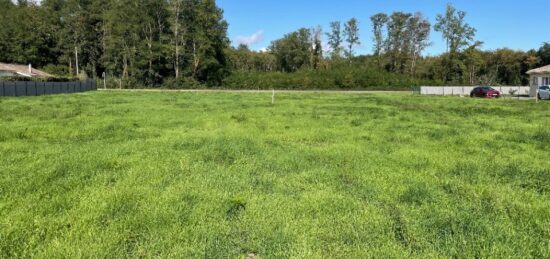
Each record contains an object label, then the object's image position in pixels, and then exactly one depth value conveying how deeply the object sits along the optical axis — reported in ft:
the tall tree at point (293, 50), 296.51
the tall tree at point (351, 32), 272.92
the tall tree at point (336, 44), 279.49
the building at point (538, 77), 143.33
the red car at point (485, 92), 139.64
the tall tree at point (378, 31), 263.29
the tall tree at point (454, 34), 222.89
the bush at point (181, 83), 208.03
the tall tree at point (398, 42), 260.21
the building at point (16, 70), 176.43
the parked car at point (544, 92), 116.98
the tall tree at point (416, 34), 257.96
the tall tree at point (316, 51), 287.69
